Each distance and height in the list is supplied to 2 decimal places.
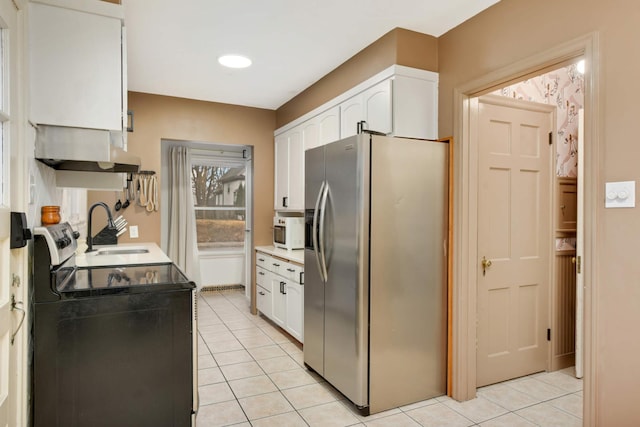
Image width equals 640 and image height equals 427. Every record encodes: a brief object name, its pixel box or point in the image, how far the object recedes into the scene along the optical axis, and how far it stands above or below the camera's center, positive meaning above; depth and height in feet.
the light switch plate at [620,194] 5.58 +0.25
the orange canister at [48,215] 6.31 -0.07
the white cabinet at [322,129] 11.40 +2.54
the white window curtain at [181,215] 18.24 -0.19
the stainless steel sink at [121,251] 10.88 -1.14
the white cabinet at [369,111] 9.04 +2.50
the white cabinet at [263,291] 14.15 -2.99
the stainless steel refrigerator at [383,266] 8.10 -1.16
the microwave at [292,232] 13.56 -0.74
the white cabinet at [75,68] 5.98 +2.24
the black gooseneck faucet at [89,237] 11.02 -0.75
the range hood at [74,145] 6.18 +1.05
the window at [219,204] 19.74 +0.34
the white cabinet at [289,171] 13.70 +1.47
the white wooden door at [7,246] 4.82 -0.43
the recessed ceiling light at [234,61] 10.69 +4.12
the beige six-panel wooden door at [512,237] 9.40 -0.63
